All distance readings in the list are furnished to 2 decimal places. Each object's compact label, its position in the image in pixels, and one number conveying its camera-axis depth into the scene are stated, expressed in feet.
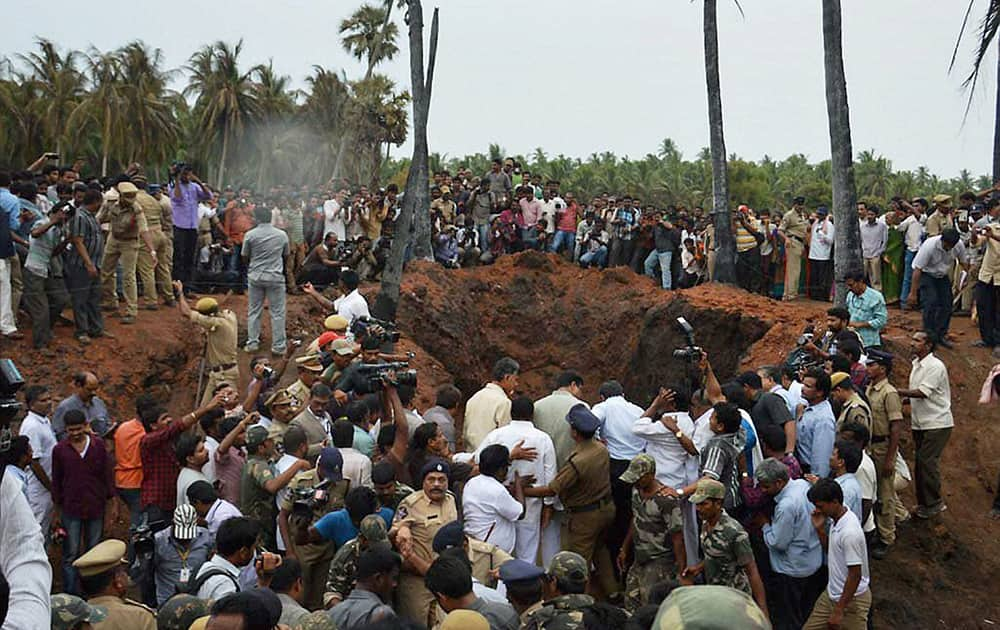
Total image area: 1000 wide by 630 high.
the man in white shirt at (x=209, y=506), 20.49
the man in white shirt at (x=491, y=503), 21.56
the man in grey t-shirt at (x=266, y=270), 39.65
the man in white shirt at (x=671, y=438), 25.18
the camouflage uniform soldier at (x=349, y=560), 17.28
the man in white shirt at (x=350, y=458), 21.79
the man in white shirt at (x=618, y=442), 27.14
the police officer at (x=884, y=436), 28.73
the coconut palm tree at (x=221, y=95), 145.07
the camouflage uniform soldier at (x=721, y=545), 19.42
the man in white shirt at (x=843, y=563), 20.39
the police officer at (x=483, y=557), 18.63
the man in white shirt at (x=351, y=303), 37.35
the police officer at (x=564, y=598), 14.80
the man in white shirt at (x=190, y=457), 22.54
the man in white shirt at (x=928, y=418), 31.12
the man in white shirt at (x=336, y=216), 53.01
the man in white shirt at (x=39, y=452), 25.86
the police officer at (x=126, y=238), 38.14
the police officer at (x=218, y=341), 34.35
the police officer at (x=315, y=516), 20.06
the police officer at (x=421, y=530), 18.03
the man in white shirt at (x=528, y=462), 24.43
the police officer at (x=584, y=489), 24.39
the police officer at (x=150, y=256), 41.14
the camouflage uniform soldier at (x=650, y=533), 22.30
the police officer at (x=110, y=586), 15.26
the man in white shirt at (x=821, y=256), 52.90
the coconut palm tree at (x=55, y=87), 113.39
